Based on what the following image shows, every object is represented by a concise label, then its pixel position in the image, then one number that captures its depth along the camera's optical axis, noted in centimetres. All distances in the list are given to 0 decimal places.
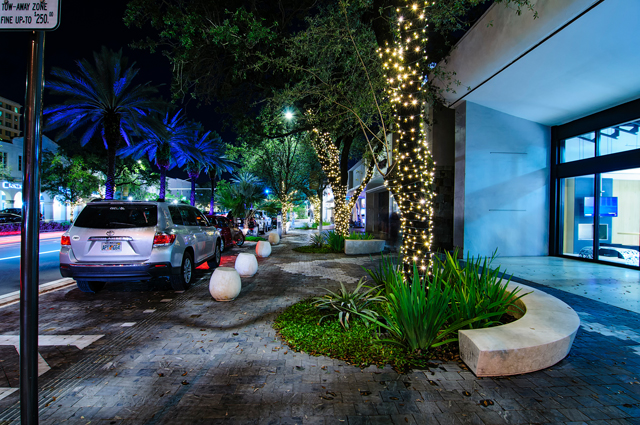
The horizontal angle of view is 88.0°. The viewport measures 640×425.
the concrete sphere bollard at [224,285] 613
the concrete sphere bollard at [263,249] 1208
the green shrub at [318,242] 1452
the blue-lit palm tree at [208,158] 3005
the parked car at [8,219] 2391
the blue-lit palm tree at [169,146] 2405
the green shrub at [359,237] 1353
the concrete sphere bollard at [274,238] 1695
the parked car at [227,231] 1394
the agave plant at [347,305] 454
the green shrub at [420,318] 374
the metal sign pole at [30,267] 194
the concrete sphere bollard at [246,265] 823
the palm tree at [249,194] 2043
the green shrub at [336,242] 1395
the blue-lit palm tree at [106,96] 1405
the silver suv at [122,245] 594
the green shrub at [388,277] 454
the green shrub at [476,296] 403
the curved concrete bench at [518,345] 327
